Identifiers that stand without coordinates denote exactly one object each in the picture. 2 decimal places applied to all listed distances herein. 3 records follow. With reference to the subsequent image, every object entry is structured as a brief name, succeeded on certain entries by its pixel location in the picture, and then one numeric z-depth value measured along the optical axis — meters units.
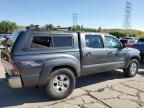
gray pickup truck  2.60
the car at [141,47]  6.20
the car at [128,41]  9.71
